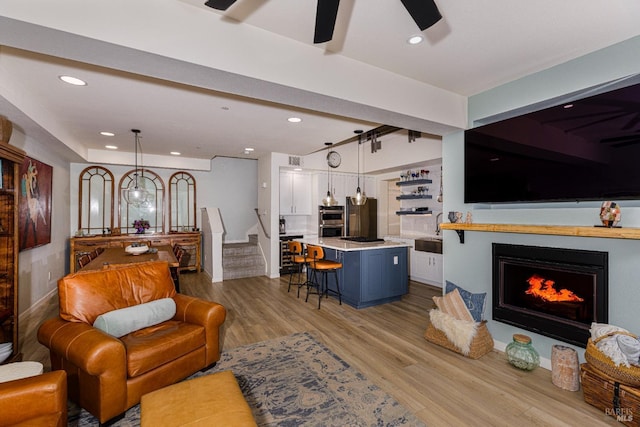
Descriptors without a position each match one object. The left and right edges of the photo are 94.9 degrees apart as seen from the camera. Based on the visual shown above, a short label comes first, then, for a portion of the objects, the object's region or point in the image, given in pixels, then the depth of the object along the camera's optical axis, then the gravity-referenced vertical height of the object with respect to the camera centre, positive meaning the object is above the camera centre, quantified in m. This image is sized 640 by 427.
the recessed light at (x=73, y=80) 2.79 +1.29
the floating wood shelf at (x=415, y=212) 6.23 +0.04
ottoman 1.42 -1.00
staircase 6.38 -1.08
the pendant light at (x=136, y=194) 4.89 +0.33
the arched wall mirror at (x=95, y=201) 6.36 +0.29
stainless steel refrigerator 7.15 -0.15
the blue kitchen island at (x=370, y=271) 4.34 -0.88
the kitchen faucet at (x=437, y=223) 6.10 -0.19
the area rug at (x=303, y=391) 2.05 -1.42
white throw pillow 2.29 -0.86
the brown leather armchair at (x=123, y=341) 1.92 -0.97
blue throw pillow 3.17 -0.97
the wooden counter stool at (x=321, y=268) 4.40 -0.83
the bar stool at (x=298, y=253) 4.66 -0.63
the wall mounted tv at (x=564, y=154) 2.22 +0.53
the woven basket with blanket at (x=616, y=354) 2.01 -1.01
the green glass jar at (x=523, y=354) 2.67 -1.29
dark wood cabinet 2.63 -0.34
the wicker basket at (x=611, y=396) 1.98 -1.30
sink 5.53 -0.60
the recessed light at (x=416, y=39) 2.24 +1.36
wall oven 6.97 -0.18
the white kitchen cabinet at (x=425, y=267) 5.56 -1.05
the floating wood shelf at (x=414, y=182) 6.20 +0.69
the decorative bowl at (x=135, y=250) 4.25 -0.53
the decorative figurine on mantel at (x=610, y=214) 2.21 +0.00
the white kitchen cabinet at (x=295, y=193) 6.92 +0.49
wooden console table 5.78 -0.61
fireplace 2.46 -0.71
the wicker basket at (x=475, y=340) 2.92 -1.34
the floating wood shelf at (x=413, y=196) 6.19 +0.37
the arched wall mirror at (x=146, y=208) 6.72 +0.13
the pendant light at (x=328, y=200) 5.58 +0.27
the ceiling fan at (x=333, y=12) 1.46 +1.05
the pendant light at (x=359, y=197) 4.73 +0.34
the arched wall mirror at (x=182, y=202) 7.18 +0.29
